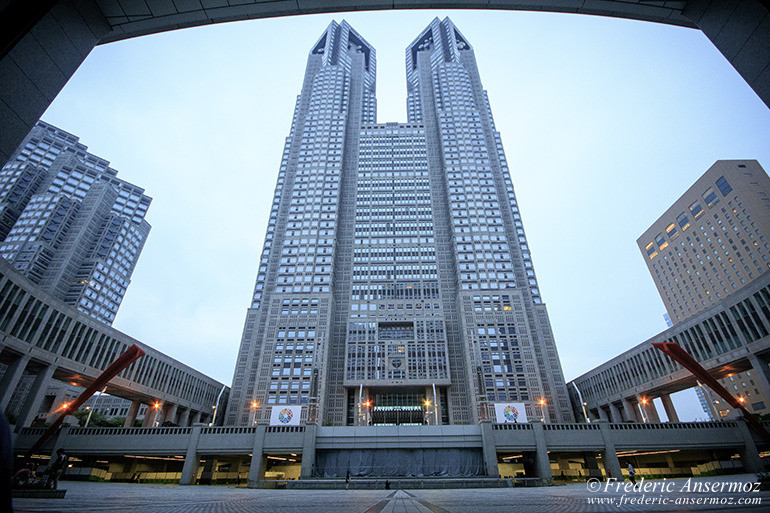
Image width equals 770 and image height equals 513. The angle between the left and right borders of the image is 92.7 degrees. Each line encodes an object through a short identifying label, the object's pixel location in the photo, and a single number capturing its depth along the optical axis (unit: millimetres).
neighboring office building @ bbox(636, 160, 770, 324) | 90062
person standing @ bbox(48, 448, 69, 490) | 18891
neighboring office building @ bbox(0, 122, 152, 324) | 103188
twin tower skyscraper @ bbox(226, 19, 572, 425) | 74625
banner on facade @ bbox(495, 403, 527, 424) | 60000
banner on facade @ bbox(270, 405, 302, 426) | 63250
